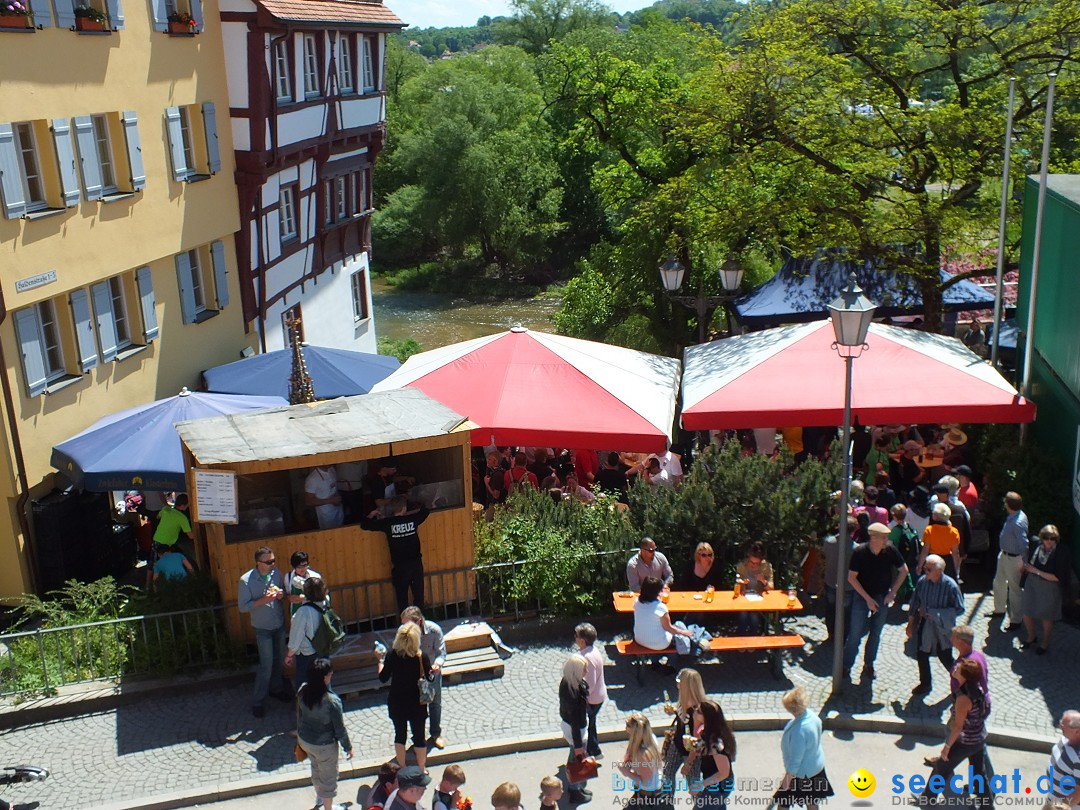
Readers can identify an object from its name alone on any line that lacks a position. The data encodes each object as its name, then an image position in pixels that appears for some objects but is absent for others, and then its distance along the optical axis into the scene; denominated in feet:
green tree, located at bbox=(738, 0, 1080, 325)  57.98
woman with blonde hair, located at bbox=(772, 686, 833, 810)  24.57
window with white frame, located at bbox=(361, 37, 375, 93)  76.89
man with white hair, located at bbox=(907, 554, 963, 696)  31.71
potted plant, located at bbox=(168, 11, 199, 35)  53.62
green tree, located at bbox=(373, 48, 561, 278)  165.27
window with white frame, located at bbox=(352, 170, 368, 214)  80.43
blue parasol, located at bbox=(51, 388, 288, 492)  41.06
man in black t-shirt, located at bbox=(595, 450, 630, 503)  44.34
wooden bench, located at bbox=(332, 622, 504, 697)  33.76
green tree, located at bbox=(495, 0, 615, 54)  224.74
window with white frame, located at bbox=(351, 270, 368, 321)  85.71
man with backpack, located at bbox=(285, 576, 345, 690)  30.32
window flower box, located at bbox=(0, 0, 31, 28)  41.45
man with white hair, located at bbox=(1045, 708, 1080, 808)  23.77
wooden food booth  34.40
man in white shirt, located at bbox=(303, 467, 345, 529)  37.09
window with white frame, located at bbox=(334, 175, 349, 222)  77.41
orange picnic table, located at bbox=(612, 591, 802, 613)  33.99
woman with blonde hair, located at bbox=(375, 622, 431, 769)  27.76
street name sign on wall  42.71
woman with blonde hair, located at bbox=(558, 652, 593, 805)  27.91
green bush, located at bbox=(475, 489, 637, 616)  37.29
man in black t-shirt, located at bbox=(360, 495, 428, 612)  35.53
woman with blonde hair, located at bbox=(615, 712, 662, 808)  24.52
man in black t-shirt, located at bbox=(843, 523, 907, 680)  32.81
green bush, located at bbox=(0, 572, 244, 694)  34.17
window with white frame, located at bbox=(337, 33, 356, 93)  72.28
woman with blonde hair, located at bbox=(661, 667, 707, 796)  24.97
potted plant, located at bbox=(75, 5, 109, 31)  46.11
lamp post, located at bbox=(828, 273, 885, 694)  30.86
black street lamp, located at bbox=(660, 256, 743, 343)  55.11
